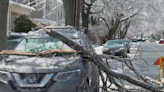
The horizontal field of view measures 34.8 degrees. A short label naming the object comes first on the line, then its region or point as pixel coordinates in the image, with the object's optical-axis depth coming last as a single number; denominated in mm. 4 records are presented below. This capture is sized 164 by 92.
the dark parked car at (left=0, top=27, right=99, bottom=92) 4774
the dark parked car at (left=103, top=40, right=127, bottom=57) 18656
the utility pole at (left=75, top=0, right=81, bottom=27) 16750
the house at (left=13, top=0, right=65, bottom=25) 24875
